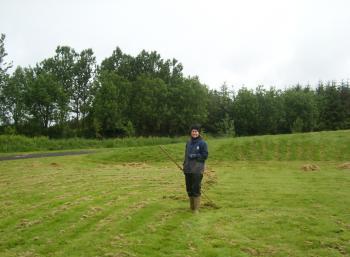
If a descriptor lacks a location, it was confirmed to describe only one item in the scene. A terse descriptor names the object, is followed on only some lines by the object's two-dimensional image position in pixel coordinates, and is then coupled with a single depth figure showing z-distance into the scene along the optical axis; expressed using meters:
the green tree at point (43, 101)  58.59
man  11.96
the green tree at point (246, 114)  74.75
